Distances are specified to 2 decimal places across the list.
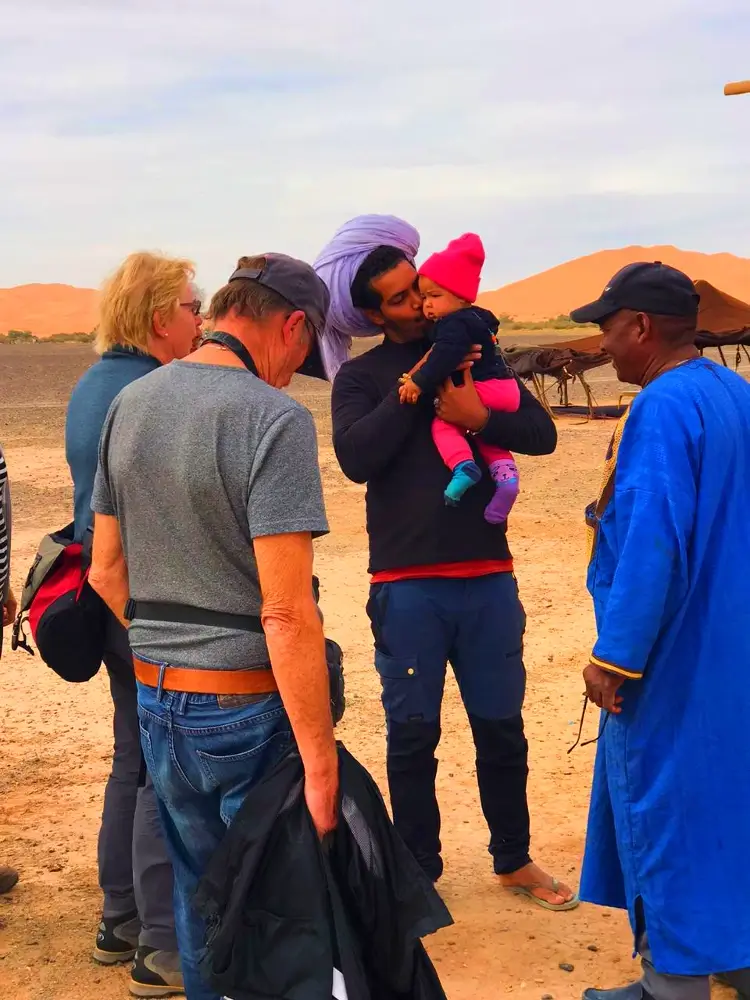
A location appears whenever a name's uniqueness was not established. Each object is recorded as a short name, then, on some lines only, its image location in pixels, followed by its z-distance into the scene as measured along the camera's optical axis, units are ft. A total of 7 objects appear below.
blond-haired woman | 11.01
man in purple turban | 11.91
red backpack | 11.00
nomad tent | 70.54
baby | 11.56
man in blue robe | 9.20
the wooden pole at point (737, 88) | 22.00
